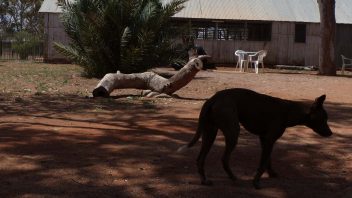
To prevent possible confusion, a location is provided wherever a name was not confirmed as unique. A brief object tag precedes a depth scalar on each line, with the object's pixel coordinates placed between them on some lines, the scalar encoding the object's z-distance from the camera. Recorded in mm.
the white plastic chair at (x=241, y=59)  24156
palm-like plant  17141
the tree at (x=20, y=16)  50803
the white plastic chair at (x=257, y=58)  23367
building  27736
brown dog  5094
